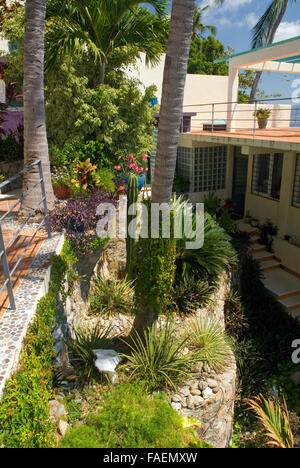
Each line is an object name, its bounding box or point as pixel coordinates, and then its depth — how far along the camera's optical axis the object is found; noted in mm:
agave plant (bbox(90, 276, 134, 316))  6984
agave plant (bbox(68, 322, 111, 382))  5203
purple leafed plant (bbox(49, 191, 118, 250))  6773
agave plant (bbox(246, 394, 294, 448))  5414
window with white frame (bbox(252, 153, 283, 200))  12422
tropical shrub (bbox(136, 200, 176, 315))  5020
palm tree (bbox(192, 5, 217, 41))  30750
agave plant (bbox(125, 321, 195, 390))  5172
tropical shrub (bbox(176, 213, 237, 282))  7809
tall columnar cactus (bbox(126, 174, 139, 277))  6773
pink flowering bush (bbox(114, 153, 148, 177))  10117
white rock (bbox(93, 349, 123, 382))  5064
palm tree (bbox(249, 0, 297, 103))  18481
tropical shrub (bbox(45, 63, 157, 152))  9258
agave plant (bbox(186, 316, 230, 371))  5928
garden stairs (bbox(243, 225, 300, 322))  9797
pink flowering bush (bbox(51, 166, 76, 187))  8562
